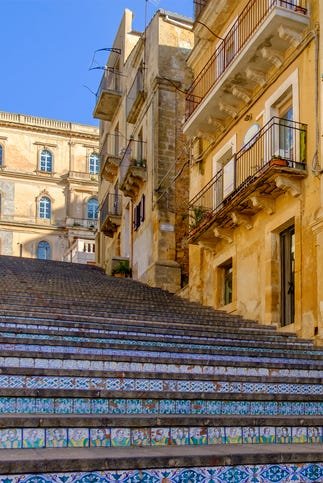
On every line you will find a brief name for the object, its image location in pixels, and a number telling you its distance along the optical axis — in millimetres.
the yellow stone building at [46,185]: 54844
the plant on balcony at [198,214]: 17281
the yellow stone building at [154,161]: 23156
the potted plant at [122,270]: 26884
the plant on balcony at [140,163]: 25434
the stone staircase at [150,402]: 4562
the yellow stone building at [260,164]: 12570
